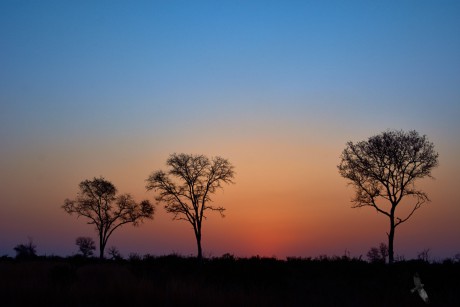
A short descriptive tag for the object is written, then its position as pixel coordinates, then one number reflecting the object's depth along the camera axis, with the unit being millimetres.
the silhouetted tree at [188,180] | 58875
